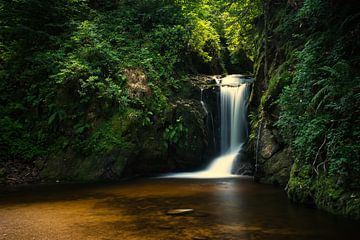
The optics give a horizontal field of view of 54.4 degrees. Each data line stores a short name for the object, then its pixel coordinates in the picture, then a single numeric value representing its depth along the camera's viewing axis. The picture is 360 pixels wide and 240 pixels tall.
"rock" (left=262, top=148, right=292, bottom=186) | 10.32
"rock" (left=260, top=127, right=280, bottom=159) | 11.04
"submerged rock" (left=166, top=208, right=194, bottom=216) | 7.24
